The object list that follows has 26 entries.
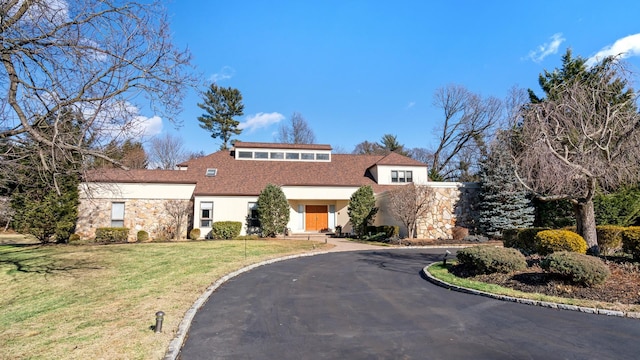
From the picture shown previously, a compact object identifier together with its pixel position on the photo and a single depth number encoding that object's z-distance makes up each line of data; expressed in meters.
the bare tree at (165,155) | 43.68
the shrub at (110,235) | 21.05
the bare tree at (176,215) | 23.19
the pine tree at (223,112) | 41.69
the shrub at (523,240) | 12.64
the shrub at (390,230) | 20.70
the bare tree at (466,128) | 36.03
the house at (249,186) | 22.81
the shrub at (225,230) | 22.12
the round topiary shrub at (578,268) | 7.42
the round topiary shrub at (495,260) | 9.07
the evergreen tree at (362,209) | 23.25
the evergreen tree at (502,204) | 20.42
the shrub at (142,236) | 21.56
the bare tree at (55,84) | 6.29
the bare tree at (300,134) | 46.19
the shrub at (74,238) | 20.38
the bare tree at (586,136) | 9.80
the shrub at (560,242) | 10.04
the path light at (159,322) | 5.37
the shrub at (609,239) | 12.24
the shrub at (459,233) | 20.69
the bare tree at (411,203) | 19.62
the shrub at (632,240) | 9.12
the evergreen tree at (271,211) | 22.56
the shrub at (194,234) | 22.27
